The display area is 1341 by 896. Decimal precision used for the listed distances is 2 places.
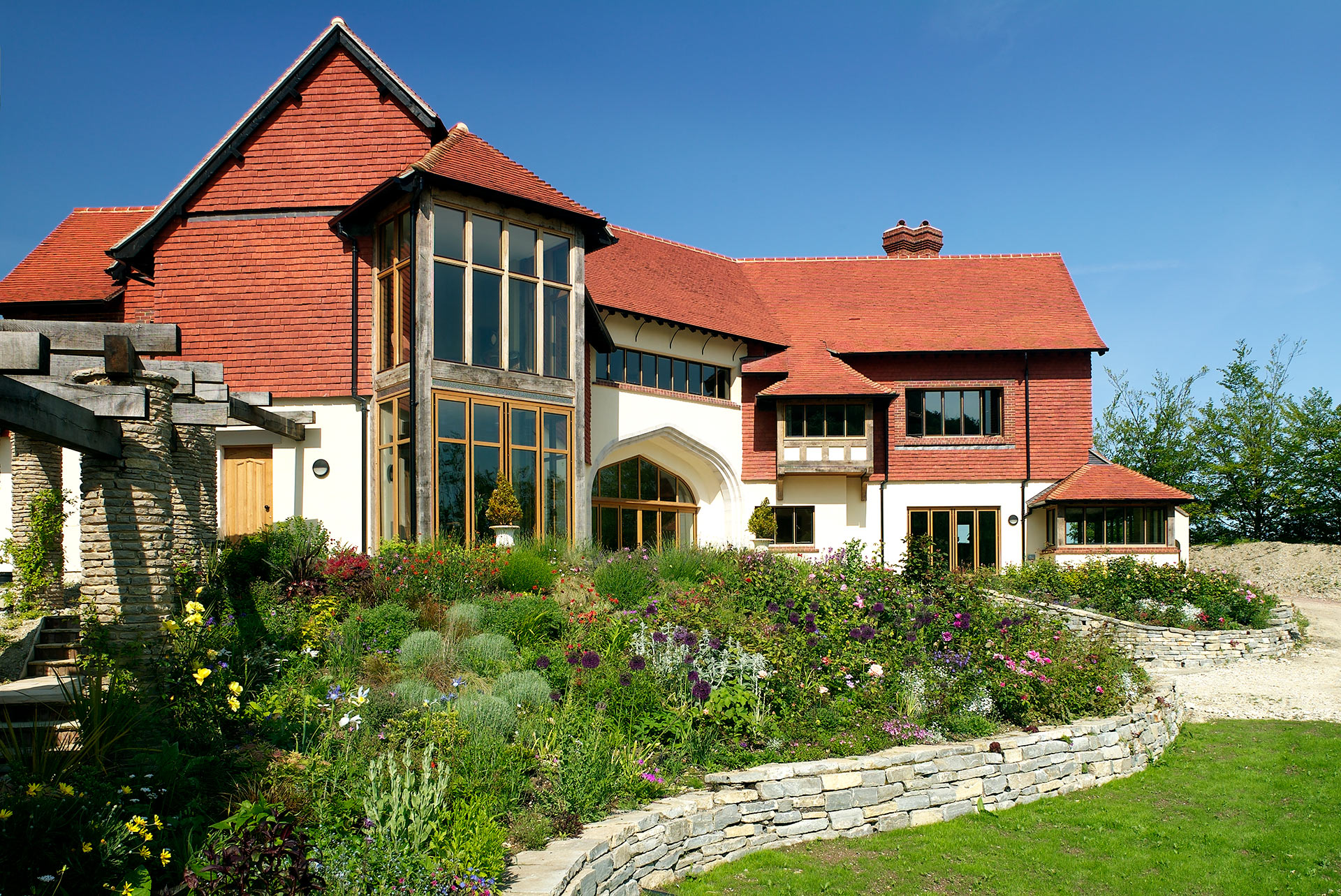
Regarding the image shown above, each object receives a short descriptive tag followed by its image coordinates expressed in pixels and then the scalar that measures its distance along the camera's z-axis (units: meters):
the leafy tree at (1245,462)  31.58
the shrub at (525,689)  8.12
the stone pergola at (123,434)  7.64
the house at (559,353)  14.78
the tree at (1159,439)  33.47
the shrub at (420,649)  9.06
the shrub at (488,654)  8.99
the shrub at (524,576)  11.93
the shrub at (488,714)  7.36
